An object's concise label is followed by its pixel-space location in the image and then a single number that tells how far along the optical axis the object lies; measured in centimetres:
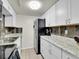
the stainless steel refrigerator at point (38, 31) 273
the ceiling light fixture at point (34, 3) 199
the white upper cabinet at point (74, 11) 115
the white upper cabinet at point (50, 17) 213
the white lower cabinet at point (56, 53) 90
